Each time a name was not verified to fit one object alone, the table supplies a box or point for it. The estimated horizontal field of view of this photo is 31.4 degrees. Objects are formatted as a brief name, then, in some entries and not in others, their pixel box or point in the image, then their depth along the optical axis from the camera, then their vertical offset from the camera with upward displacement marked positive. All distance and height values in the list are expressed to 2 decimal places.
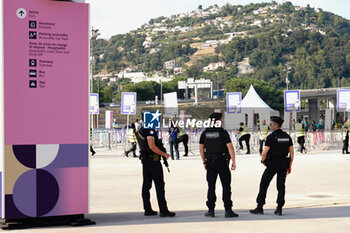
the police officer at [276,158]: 9.80 -0.76
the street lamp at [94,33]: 44.09 +5.46
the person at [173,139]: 24.69 -1.19
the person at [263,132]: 27.22 -0.97
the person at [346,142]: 26.16 -1.37
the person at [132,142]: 26.05 -1.37
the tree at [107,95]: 156.27 +3.78
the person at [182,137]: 26.00 -1.15
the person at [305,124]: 33.12 -0.80
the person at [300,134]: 27.04 -1.07
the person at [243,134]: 28.22 -1.10
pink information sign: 8.09 +0.02
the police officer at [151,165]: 9.57 -0.87
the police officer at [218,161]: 9.42 -0.78
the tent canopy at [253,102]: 49.00 +0.62
